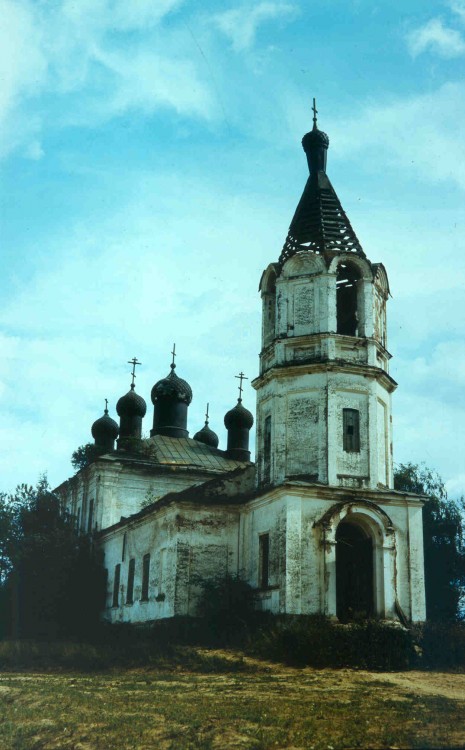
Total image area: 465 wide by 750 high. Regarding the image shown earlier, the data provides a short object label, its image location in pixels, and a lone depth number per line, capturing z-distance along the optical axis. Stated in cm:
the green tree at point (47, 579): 3219
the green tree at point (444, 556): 3378
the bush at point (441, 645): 2097
